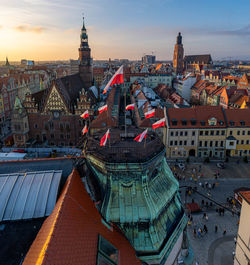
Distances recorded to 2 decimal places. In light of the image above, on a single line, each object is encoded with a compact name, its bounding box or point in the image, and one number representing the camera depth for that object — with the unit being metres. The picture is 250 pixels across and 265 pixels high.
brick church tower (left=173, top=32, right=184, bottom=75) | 191.12
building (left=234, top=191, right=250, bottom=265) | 20.22
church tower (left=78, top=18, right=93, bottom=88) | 82.88
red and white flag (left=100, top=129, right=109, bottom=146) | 13.81
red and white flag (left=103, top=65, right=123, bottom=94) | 17.81
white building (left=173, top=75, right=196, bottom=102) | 115.76
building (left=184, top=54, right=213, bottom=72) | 192.39
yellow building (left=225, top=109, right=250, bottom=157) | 51.56
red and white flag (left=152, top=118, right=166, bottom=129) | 33.65
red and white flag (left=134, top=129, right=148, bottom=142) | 14.55
